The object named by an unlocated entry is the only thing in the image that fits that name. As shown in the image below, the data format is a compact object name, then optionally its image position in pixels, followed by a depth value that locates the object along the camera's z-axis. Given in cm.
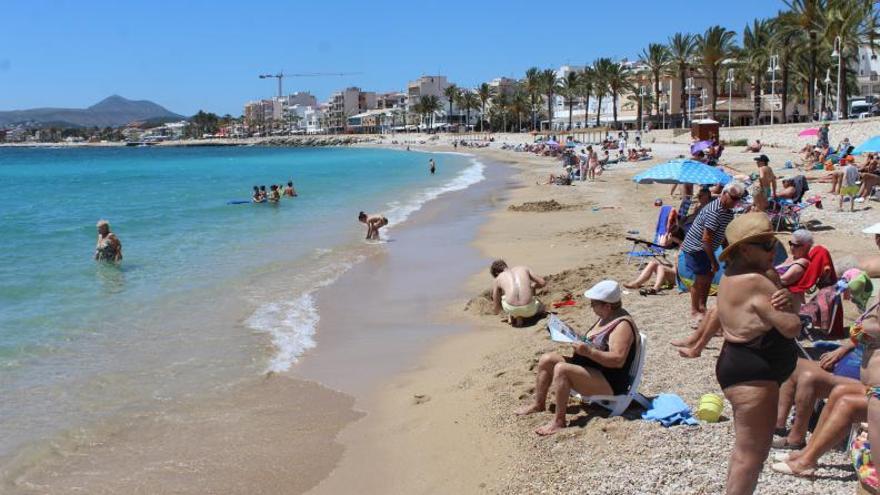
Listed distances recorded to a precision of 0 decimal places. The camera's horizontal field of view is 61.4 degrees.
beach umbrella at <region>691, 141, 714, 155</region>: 1805
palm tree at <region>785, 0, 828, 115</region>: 4209
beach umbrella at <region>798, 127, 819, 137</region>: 2955
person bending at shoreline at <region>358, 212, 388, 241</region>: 1722
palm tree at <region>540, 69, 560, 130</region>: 9588
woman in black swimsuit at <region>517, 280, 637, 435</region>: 506
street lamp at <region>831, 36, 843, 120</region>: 3945
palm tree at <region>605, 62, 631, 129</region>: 7669
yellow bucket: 489
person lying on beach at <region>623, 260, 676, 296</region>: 913
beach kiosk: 3362
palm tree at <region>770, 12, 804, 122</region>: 4677
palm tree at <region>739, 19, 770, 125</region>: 5405
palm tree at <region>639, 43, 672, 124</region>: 6281
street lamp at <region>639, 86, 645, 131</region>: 7049
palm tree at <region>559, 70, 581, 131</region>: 9150
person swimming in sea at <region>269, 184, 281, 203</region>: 2845
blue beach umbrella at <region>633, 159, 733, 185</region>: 1175
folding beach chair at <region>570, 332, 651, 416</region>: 525
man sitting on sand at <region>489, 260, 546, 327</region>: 873
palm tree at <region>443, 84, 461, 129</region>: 12794
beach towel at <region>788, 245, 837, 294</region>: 698
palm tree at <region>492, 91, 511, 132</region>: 11162
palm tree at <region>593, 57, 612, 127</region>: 7869
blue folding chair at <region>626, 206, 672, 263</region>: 1120
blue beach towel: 498
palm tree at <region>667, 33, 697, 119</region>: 5972
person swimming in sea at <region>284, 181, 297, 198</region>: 3158
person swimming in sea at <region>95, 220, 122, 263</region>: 1522
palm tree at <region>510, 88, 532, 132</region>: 10650
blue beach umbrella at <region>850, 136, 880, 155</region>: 1433
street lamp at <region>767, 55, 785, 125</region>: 4968
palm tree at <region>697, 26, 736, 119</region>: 5412
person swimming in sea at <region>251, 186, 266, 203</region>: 2898
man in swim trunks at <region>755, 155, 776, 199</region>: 1303
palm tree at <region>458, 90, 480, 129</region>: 12205
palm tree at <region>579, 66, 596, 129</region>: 8229
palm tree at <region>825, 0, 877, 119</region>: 3975
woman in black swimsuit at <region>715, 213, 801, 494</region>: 330
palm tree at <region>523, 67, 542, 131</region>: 9869
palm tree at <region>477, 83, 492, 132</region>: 11738
